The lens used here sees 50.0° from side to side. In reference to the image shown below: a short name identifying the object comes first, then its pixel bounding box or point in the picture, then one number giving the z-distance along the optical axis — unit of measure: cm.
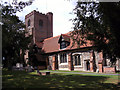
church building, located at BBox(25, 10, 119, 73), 2728
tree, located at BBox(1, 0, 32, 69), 2397
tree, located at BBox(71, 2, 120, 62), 1179
